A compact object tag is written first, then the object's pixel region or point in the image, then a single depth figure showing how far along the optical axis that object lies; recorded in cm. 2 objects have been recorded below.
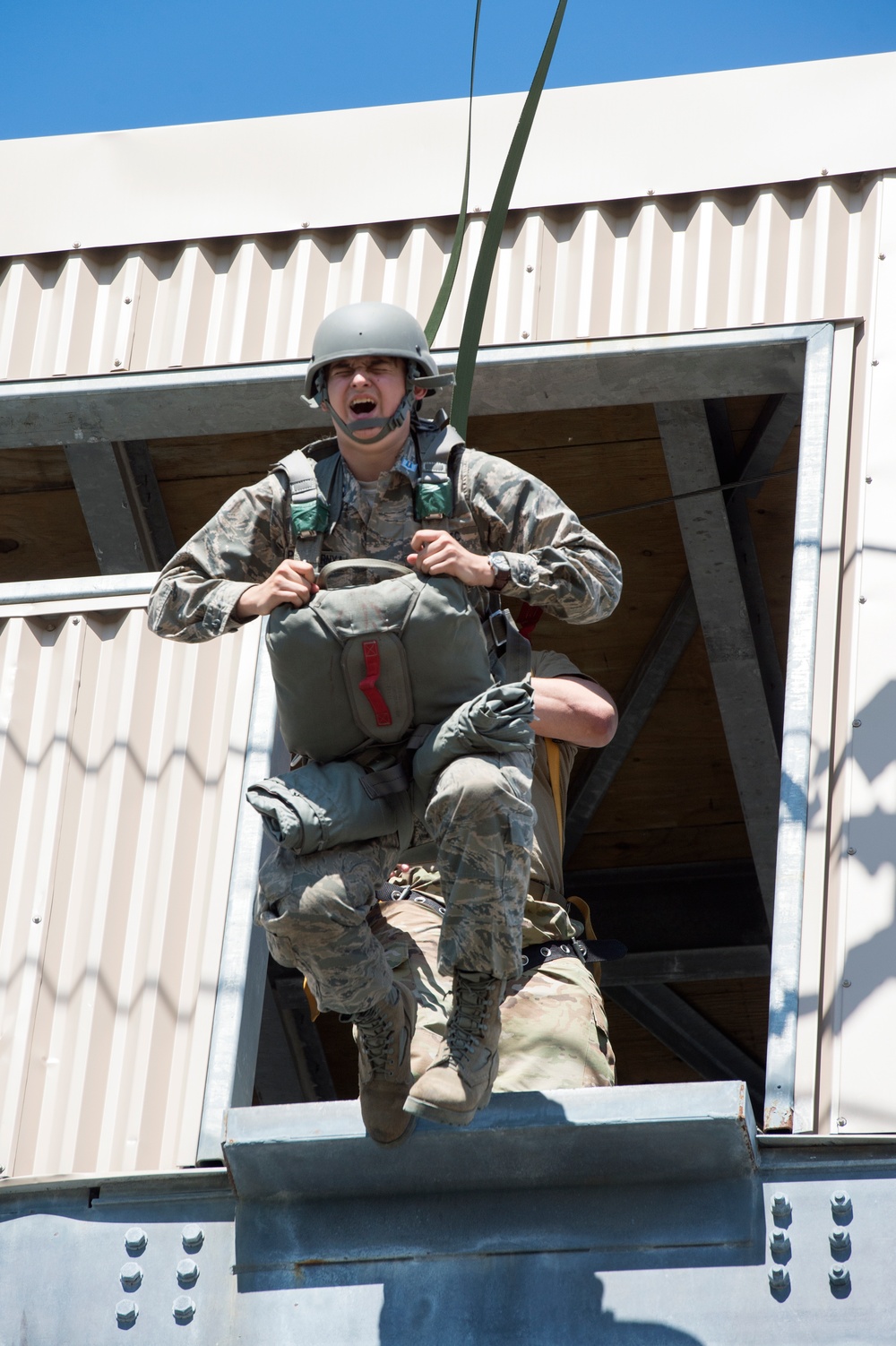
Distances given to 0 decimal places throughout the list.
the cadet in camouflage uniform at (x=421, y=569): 1054
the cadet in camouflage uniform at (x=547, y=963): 1296
